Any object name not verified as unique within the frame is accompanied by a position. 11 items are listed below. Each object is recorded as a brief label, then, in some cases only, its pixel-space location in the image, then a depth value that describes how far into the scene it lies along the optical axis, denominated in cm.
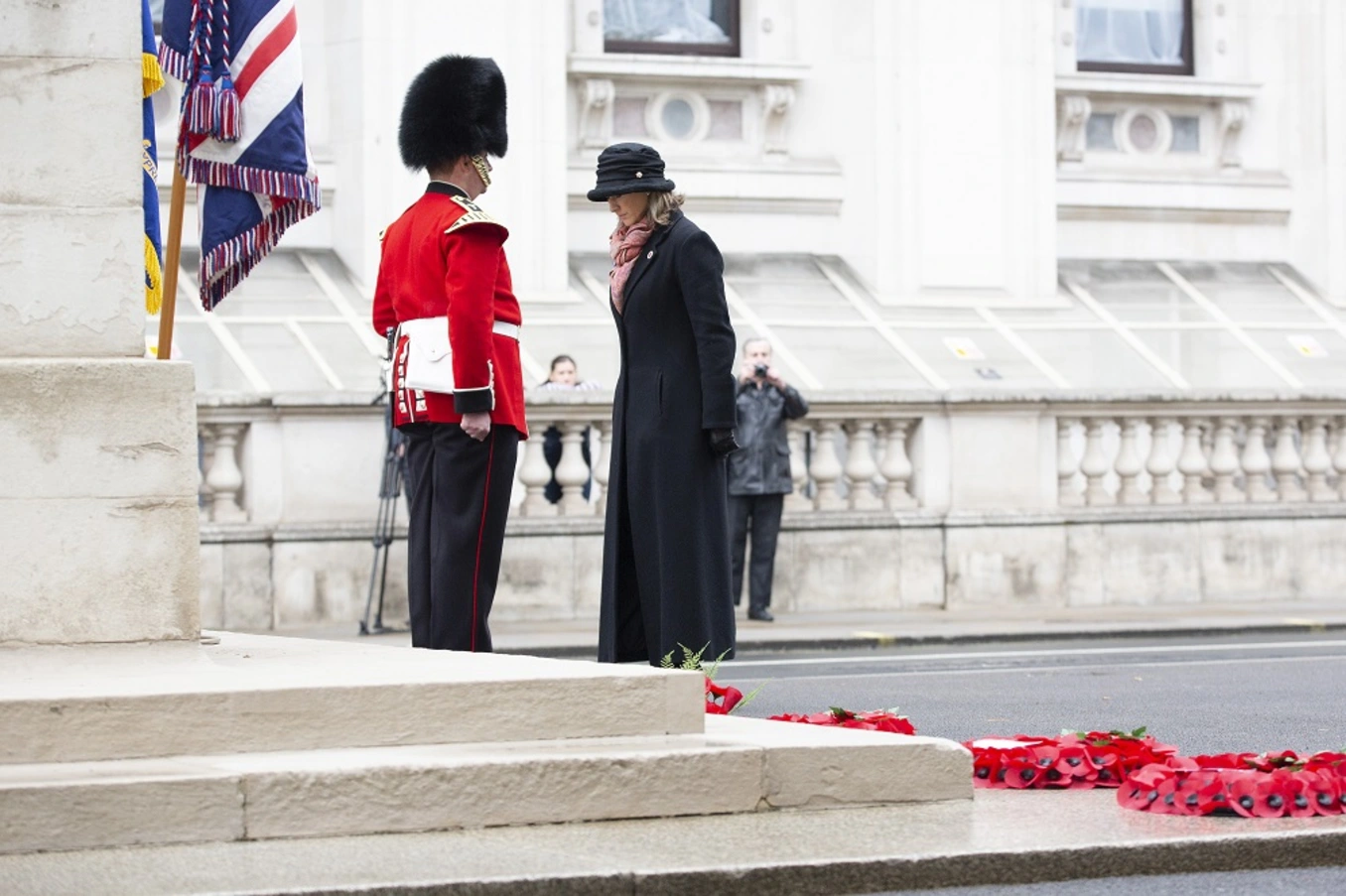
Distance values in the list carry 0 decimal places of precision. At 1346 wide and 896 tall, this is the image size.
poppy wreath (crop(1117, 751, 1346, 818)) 1260
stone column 1369
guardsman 1680
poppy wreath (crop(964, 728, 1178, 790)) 1370
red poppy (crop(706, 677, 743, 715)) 1559
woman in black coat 1777
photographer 3306
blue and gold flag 1706
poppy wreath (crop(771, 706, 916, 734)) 1434
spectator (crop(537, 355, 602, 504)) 3412
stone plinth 1134
